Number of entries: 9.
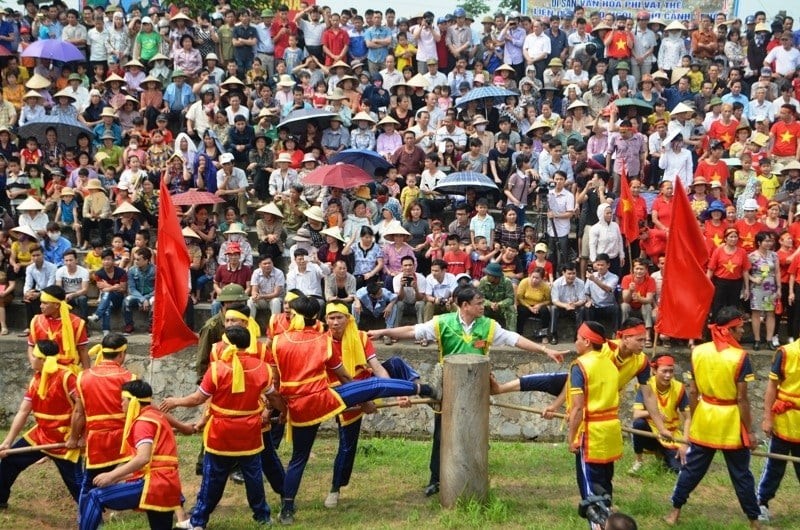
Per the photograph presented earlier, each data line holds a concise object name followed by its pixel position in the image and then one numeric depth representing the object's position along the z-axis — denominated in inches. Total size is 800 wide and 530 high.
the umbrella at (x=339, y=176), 627.4
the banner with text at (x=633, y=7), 970.1
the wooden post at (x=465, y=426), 347.6
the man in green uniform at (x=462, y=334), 371.2
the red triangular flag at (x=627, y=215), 582.2
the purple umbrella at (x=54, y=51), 780.6
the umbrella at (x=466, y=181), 631.8
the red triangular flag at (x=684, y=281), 442.9
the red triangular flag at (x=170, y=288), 408.2
